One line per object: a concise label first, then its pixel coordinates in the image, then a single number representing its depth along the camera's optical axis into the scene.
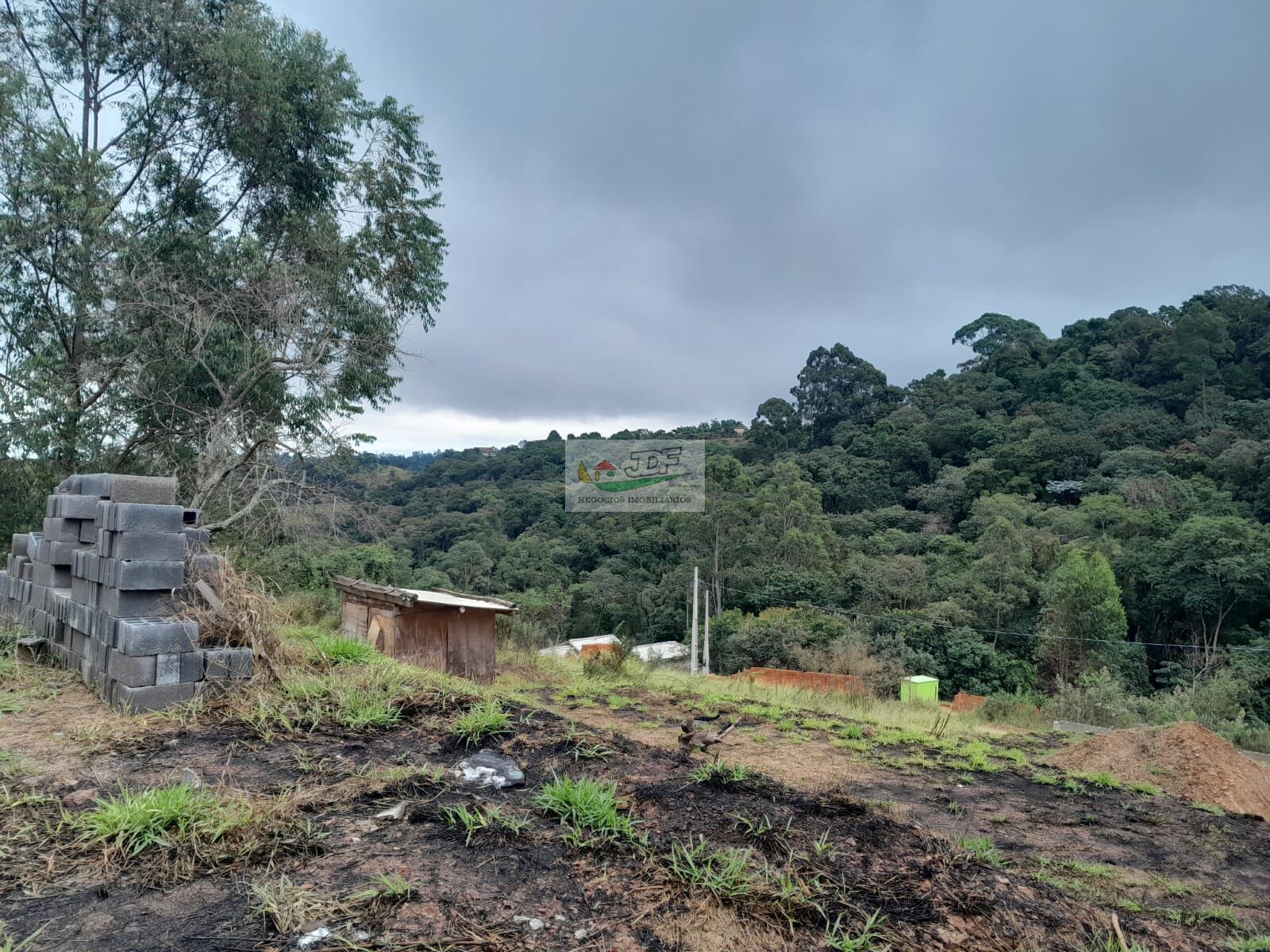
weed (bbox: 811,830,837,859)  3.04
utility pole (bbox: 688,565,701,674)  20.07
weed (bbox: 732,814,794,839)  3.21
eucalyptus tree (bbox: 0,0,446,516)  10.35
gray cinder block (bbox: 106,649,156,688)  4.39
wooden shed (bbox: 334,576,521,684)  8.92
